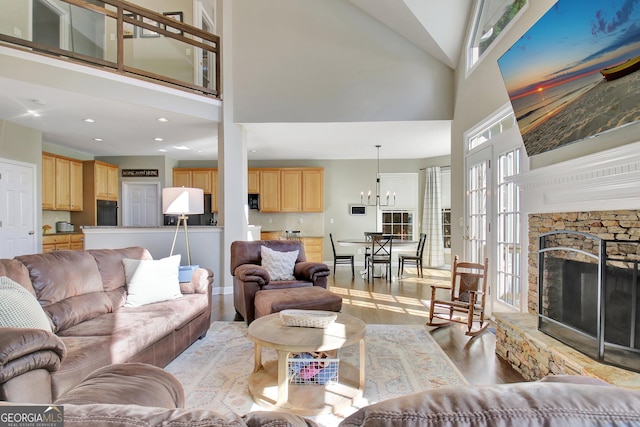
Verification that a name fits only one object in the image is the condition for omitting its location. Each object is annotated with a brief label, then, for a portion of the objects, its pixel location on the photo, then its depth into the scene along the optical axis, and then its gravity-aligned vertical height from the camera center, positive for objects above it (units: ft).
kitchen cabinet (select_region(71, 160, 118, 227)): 22.90 +1.21
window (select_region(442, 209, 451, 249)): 26.27 -1.37
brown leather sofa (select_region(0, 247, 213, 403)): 4.30 -2.32
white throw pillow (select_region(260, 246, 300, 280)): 12.62 -2.02
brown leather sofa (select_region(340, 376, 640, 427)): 1.44 -0.88
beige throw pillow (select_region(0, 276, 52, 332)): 5.17 -1.60
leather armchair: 11.23 -2.24
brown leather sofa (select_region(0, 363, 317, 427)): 1.44 -0.92
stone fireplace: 6.15 -0.48
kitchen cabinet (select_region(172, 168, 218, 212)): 26.32 +2.50
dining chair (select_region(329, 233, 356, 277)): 22.39 -3.28
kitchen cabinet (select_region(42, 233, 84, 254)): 19.31 -1.90
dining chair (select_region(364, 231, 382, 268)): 20.71 -2.83
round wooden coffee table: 6.40 -3.61
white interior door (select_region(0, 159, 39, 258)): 16.55 +0.08
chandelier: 27.14 +0.79
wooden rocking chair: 10.82 -3.16
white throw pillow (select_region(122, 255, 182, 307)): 9.22 -2.01
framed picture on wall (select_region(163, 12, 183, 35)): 20.49 +12.05
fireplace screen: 6.15 -1.77
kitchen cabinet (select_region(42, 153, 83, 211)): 19.85 +1.73
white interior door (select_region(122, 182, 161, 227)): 25.64 +0.58
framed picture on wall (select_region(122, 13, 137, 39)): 15.34 +8.42
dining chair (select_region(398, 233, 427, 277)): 21.82 -3.11
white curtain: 25.81 -0.89
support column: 17.34 +2.50
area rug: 6.98 -3.97
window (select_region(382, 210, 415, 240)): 27.53 -1.03
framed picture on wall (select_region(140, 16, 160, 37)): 16.24 +8.73
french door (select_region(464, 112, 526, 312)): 10.96 -0.15
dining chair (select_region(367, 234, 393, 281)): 20.17 -2.97
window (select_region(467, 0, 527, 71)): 11.43 +7.20
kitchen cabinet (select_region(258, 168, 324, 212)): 26.58 +1.72
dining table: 20.40 -1.99
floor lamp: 13.50 +0.39
